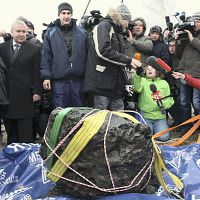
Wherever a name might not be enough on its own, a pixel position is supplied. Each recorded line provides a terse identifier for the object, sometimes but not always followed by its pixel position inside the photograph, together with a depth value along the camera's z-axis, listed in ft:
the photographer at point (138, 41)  14.43
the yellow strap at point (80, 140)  6.29
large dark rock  6.36
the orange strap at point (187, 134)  10.52
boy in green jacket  13.62
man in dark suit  11.83
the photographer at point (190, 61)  14.13
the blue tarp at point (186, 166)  6.67
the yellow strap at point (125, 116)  6.73
